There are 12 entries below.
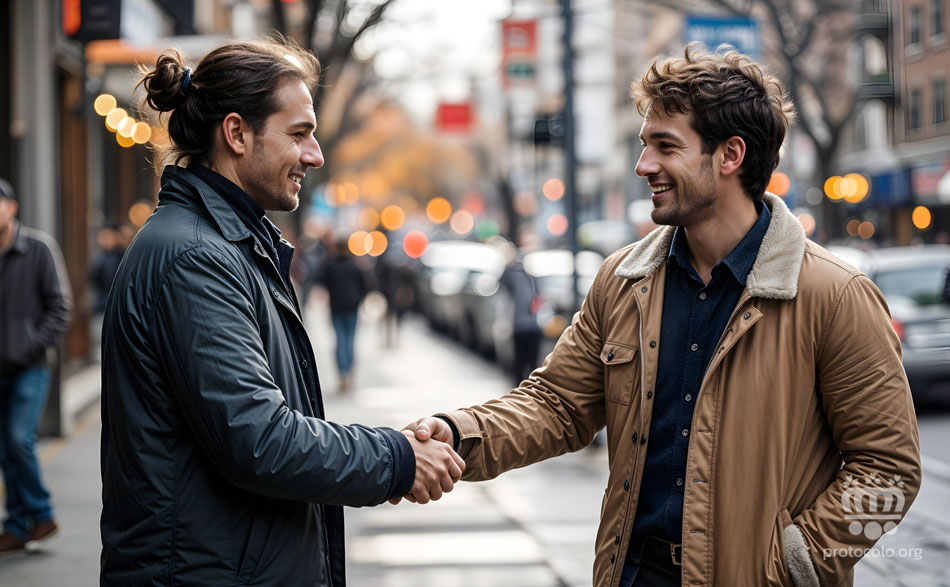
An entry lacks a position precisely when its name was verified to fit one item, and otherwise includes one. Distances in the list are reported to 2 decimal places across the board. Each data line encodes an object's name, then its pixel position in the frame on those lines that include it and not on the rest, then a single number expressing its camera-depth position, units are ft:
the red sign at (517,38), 57.77
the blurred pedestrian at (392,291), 73.72
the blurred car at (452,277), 72.79
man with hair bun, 8.21
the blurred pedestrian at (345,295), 49.96
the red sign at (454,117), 106.52
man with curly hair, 8.95
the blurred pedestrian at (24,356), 21.22
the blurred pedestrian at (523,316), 44.16
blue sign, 40.83
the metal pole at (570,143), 35.47
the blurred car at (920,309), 38.96
